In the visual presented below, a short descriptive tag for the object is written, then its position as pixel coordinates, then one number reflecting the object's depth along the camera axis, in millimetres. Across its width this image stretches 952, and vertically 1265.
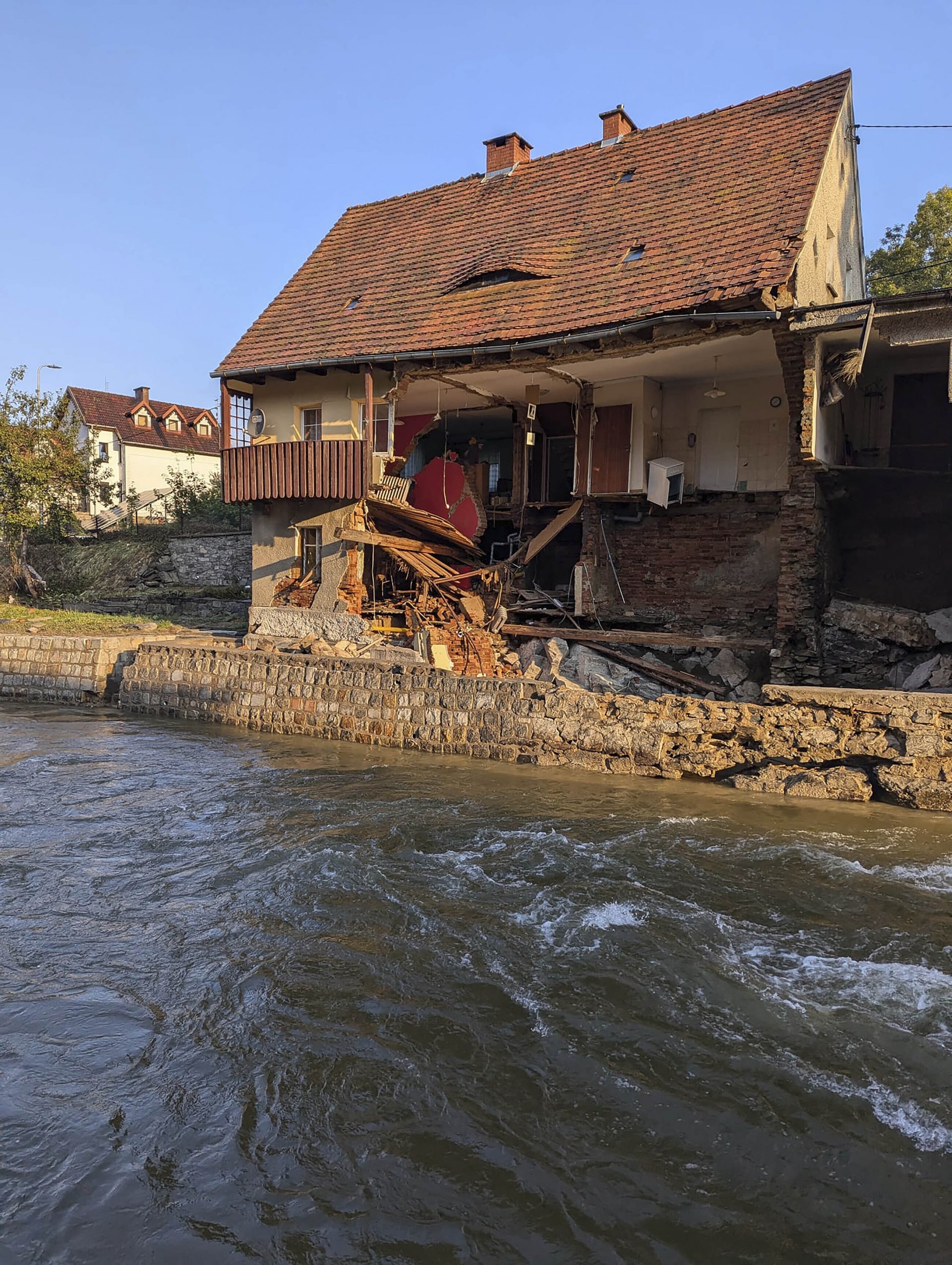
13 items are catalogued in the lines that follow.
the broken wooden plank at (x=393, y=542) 16531
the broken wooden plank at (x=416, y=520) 17516
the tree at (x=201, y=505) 28812
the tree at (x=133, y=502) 32375
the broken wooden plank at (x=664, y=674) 13617
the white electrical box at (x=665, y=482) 15664
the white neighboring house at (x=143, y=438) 39312
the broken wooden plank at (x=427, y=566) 16906
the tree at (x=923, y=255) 24984
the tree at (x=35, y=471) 24766
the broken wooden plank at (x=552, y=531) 17125
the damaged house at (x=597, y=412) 13867
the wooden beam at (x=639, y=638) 14273
